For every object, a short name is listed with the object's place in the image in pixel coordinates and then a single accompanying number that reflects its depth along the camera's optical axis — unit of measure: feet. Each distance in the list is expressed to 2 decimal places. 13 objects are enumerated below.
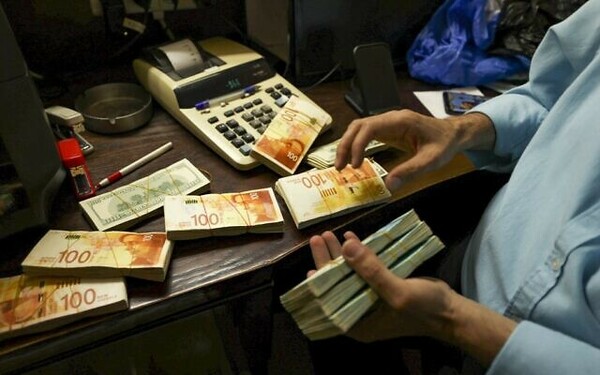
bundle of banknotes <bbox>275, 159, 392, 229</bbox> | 2.49
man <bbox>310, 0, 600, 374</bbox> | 2.05
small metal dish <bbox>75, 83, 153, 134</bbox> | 3.05
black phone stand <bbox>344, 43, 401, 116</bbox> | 3.30
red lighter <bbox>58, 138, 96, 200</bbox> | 2.57
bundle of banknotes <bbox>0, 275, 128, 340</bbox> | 1.92
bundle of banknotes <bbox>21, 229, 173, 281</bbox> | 2.10
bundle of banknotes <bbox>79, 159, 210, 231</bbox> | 2.40
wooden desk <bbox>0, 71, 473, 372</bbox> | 2.01
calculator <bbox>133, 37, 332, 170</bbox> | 2.91
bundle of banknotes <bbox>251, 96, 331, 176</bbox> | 2.75
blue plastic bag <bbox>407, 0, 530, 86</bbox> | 3.78
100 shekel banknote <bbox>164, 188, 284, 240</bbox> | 2.33
